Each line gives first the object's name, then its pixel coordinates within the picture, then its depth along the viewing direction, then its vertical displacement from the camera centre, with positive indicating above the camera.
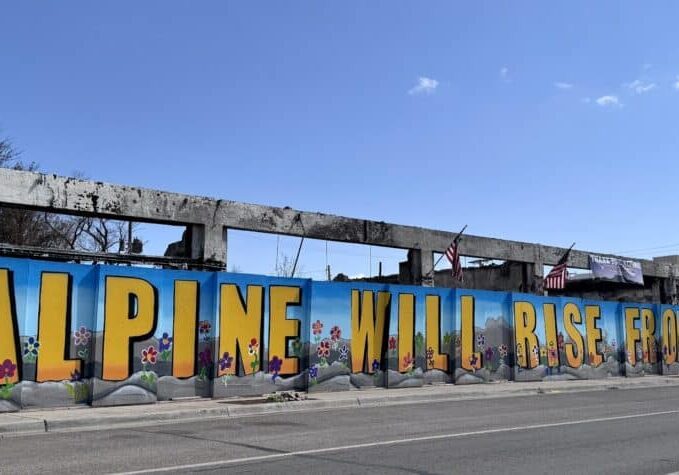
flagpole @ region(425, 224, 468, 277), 21.39 +2.09
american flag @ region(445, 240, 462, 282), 20.97 +1.82
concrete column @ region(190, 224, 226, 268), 16.34 +1.82
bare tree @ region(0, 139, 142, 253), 30.14 +4.58
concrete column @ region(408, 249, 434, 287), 21.12 +1.69
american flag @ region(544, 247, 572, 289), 23.45 +1.49
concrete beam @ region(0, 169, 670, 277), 14.28 +2.56
